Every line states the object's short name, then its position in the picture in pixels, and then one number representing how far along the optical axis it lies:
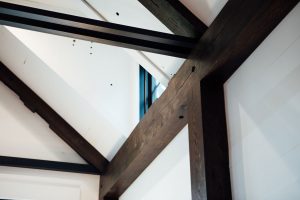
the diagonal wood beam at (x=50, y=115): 4.65
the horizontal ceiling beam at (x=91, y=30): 2.29
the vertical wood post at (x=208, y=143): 2.20
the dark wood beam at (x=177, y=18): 2.51
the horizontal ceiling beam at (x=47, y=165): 4.39
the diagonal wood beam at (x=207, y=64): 2.02
